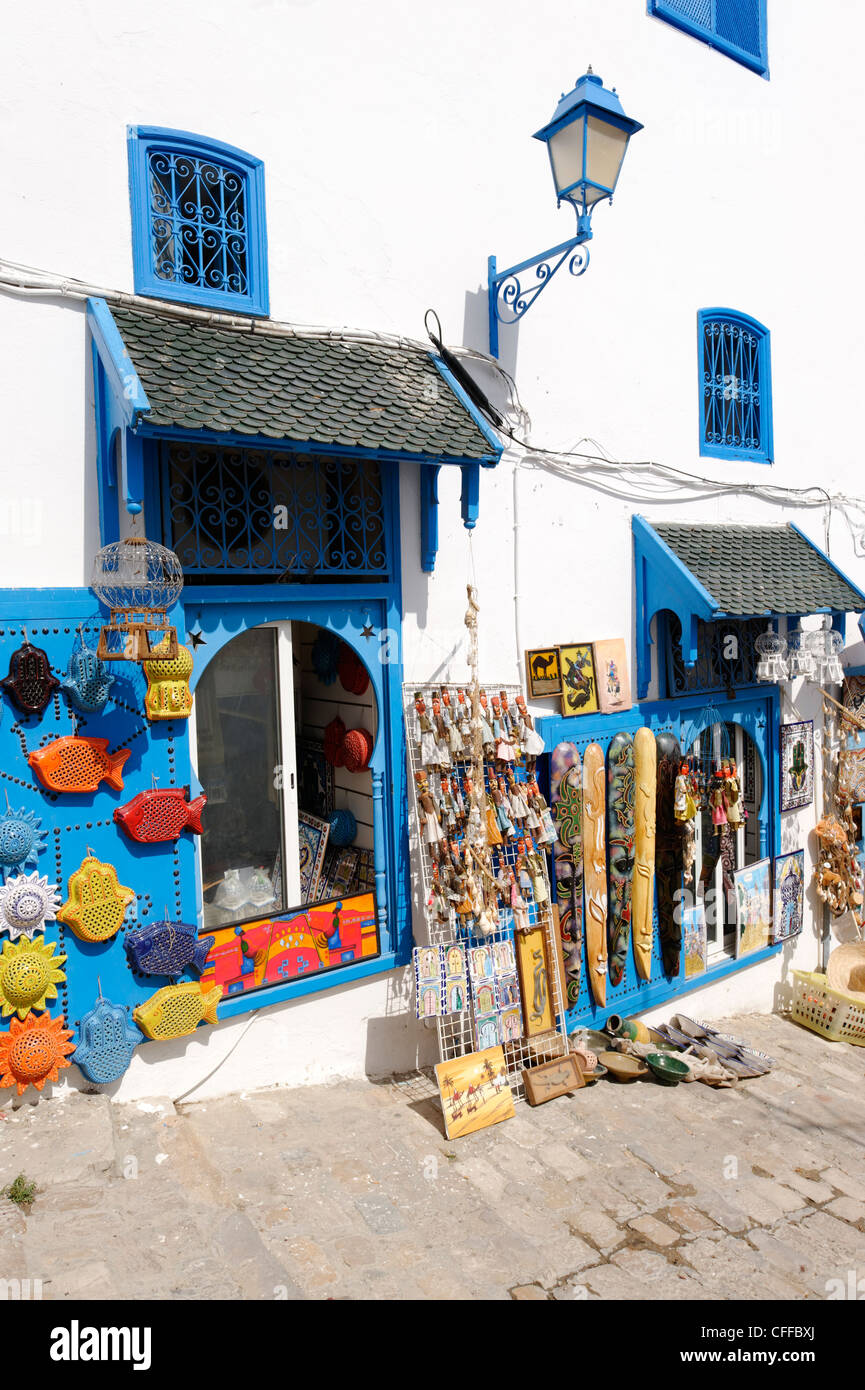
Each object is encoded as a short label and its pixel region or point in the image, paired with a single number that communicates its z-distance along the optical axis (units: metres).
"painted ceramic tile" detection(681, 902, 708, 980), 8.15
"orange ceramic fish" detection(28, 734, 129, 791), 4.67
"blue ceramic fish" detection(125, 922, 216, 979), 4.97
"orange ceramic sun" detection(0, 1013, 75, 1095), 4.62
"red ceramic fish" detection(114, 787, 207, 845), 4.93
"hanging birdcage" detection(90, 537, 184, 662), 4.71
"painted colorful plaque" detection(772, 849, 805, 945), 9.06
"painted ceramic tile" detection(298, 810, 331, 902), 6.14
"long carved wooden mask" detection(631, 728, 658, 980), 7.46
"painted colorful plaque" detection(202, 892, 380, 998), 5.43
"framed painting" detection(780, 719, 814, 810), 9.14
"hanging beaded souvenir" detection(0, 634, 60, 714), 4.57
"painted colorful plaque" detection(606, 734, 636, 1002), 7.29
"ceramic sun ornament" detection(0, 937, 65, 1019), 4.60
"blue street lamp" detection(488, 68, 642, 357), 5.65
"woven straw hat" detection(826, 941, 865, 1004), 9.45
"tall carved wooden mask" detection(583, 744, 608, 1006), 7.09
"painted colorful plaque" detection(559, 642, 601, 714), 6.97
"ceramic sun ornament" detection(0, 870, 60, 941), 4.61
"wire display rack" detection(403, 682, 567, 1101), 5.97
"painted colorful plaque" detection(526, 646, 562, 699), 6.86
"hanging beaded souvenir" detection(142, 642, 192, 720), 4.97
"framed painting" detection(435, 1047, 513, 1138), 5.55
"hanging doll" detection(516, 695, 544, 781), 6.36
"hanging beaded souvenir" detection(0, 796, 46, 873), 4.56
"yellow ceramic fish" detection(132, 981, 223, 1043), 5.01
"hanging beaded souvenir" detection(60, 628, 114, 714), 4.70
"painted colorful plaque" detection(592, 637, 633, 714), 7.23
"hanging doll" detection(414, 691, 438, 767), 5.91
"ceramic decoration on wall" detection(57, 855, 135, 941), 4.80
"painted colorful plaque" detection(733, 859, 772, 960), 8.70
